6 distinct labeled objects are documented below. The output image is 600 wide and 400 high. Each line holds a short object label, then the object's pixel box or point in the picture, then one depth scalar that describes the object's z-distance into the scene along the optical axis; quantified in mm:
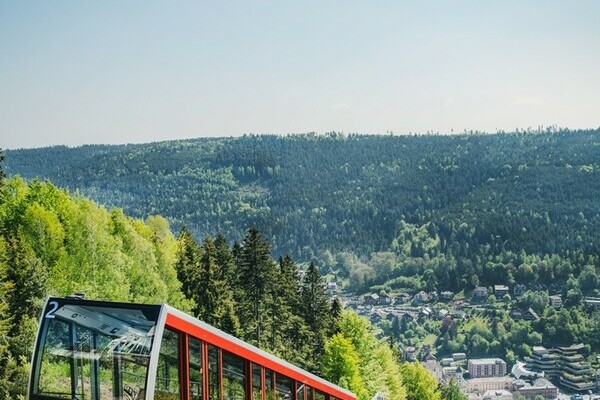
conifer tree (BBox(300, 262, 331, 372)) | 55938
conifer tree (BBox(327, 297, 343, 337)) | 56406
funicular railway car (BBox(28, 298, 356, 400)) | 14102
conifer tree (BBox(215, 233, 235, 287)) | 52906
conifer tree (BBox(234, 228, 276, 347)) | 50969
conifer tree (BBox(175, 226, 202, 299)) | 50781
